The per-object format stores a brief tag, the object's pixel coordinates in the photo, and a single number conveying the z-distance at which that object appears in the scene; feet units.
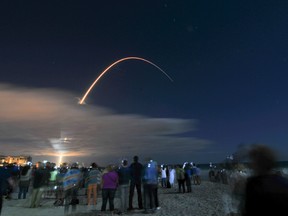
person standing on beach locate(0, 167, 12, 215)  13.58
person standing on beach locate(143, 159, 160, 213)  24.47
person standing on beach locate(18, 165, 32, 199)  35.58
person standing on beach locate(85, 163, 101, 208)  27.65
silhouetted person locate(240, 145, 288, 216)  5.53
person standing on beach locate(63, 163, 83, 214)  23.41
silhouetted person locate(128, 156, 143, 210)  25.49
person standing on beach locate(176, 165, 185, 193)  41.76
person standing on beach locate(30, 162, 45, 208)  28.01
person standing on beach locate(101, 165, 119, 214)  24.08
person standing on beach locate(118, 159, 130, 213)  25.57
